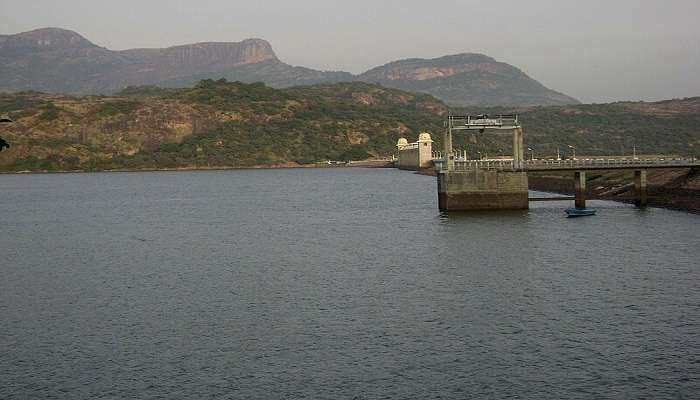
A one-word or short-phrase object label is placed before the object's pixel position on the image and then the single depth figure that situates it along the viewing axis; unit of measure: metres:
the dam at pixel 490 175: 100.81
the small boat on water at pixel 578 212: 99.81
